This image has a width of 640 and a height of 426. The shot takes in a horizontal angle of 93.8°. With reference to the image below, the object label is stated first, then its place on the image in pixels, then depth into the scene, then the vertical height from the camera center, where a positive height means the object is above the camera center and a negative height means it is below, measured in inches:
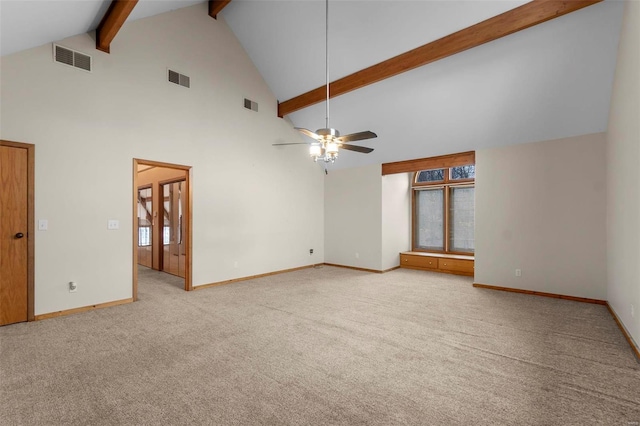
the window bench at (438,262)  264.1 -46.1
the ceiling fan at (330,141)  144.3 +36.4
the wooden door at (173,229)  252.4 -14.7
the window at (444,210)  288.8 +3.0
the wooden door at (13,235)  137.8 -10.8
